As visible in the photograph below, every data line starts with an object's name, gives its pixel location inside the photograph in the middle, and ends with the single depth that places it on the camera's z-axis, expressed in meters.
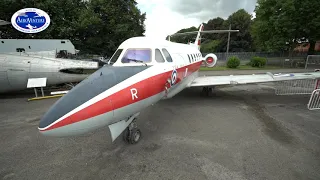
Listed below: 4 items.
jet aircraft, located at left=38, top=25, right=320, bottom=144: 2.57
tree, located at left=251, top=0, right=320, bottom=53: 22.25
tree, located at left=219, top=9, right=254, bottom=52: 49.94
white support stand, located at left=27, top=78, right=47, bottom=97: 8.38
